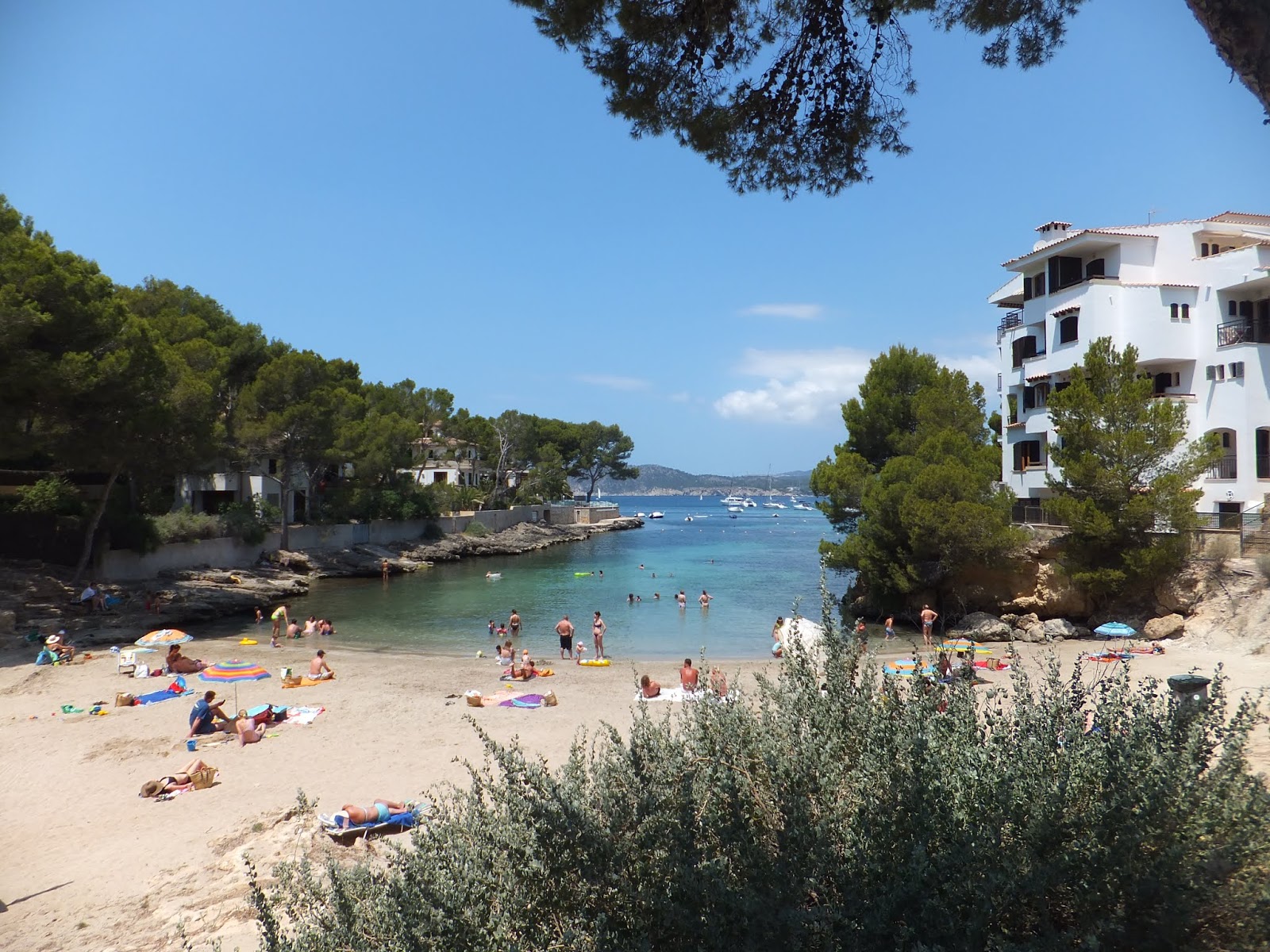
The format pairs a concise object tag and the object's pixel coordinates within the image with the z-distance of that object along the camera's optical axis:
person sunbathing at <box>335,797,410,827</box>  8.76
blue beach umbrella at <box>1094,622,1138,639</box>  19.27
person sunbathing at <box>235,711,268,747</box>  12.73
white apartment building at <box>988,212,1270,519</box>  22.11
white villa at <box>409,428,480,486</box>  66.94
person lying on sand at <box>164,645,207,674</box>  17.58
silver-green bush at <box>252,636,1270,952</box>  3.50
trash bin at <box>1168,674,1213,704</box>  7.02
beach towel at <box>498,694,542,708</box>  15.23
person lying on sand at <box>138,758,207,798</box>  10.49
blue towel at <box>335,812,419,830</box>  8.73
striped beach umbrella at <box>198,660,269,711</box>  15.05
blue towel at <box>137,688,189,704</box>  15.45
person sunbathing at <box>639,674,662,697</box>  15.01
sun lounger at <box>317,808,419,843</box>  8.62
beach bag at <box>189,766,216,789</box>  10.74
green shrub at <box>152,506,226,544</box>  32.34
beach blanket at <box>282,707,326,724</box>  14.10
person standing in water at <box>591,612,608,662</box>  21.61
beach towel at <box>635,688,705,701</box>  15.32
